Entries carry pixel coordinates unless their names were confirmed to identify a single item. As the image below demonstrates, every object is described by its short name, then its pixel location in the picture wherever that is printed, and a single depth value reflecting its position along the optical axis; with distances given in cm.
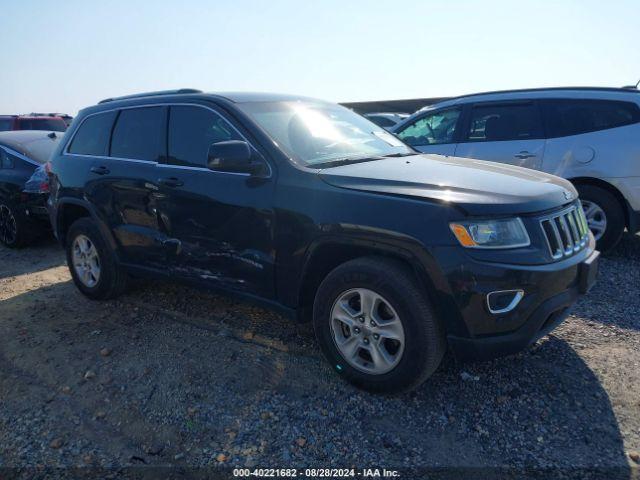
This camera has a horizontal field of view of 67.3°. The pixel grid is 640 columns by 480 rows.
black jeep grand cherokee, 246
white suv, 511
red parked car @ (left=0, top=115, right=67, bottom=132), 1162
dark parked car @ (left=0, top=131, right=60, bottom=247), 627
